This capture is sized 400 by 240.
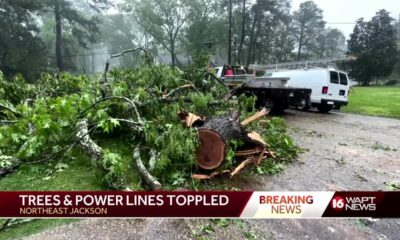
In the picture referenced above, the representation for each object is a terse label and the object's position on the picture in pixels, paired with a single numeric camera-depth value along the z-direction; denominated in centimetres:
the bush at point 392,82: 3805
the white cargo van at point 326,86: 1145
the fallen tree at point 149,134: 414
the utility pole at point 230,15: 2895
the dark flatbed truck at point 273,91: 998
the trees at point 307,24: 4488
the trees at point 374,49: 3734
